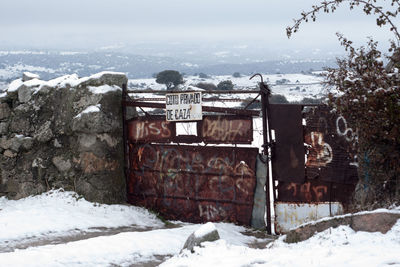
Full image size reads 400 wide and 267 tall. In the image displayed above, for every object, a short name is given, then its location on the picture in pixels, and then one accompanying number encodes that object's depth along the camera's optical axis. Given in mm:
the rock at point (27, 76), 14266
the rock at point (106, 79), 12797
